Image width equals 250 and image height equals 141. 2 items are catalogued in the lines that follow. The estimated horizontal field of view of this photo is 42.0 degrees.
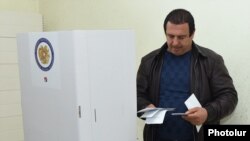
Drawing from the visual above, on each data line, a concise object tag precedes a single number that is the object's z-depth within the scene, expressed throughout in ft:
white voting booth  4.21
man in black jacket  5.53
